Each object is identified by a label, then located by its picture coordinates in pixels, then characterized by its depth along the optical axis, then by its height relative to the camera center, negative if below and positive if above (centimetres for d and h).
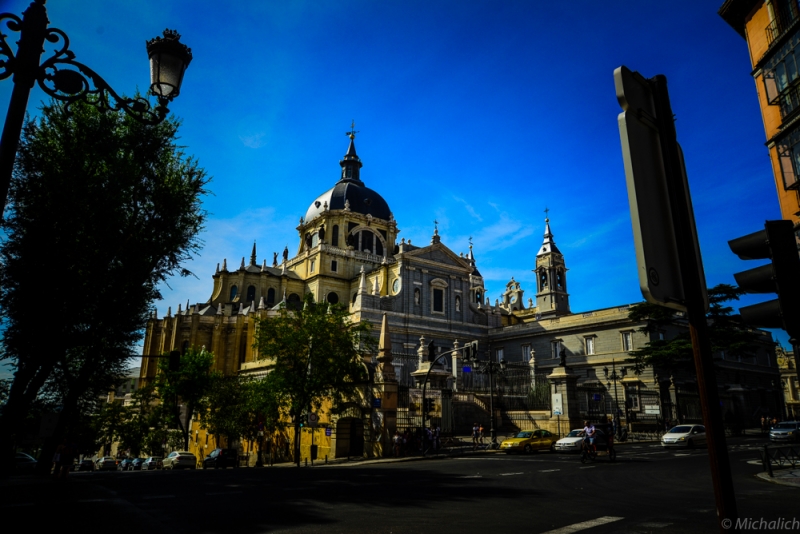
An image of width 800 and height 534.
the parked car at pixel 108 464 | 4062 -360
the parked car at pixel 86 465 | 4158 -377
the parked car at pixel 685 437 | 2494 -109
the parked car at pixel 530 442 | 2448 -127
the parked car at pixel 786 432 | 2631 -94
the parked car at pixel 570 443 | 2370 -129
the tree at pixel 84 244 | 1473 +509
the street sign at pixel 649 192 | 256 +114
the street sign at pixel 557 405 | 2949 +49
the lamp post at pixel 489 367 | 2502 +247
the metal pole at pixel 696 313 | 243 +48
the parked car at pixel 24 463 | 2511 -232
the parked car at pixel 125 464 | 4167 -376
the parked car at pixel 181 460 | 3180 -263
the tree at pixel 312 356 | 2691 +306
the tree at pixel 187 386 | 4062 +227
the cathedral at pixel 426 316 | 3831 +996
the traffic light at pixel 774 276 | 363 +98
